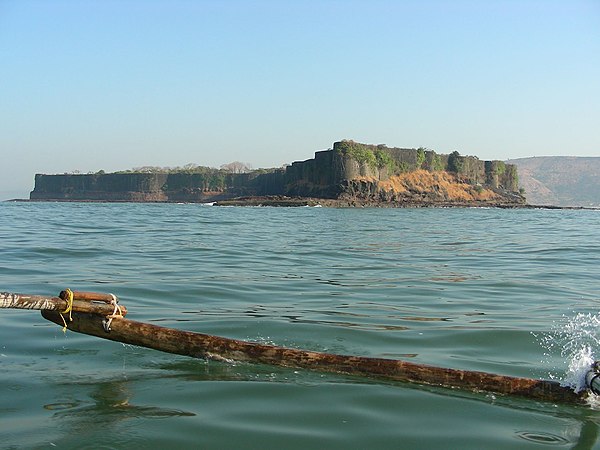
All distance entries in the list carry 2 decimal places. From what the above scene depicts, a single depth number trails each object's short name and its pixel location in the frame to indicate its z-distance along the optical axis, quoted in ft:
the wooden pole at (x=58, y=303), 13.61
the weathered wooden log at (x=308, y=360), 12.84
